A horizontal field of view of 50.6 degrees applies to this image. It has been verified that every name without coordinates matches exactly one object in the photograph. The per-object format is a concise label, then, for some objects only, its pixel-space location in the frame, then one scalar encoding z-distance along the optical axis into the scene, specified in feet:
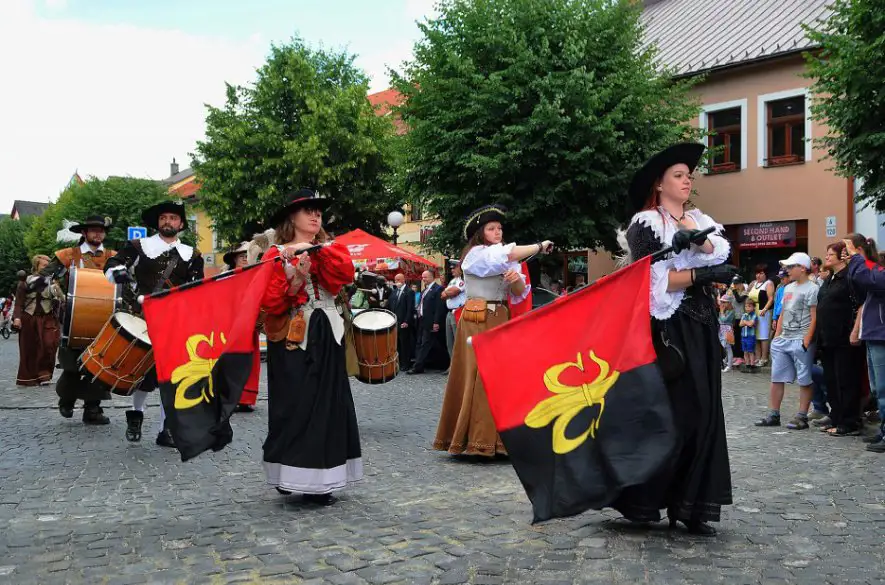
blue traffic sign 62.03
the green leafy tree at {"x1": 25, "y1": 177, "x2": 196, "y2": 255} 177.06
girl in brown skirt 25.04
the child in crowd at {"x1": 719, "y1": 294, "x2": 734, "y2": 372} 55.26
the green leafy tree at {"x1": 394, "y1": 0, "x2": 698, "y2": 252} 69.97
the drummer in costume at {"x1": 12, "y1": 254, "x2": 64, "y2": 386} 47.19
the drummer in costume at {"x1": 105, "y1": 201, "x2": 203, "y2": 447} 27.68
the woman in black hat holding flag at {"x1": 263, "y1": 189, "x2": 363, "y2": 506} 18.97
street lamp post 78.48
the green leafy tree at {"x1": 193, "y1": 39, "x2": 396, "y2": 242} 120.37
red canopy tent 66.44
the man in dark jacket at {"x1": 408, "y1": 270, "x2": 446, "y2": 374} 57.31
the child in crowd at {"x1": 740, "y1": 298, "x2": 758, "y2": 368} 54.80
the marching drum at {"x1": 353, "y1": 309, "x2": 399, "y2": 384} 25.22
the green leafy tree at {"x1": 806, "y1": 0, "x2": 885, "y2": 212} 47.78
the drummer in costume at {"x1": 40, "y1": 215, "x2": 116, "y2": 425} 31.40
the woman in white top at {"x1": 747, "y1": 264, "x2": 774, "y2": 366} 54.54
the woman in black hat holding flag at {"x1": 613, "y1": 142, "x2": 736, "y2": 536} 15.78
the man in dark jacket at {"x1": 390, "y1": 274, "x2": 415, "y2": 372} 60.08
